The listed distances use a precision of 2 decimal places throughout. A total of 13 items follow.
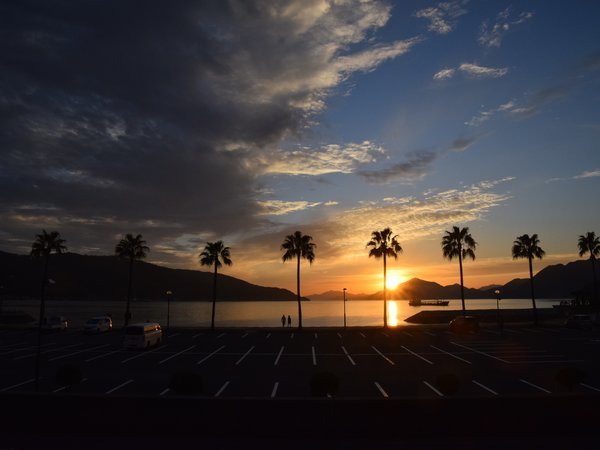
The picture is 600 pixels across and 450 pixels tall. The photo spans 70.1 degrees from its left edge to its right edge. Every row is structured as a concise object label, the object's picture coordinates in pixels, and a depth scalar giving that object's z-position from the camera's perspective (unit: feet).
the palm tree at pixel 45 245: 209.56
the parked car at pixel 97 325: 166.81
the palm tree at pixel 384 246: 207.31
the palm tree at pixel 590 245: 239.50
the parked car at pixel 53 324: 170.40
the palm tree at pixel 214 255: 204.95
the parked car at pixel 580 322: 180.34
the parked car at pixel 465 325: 168.76
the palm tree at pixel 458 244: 213.05
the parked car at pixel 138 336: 122.49
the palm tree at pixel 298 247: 206.08
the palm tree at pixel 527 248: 215.72
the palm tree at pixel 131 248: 213.87
